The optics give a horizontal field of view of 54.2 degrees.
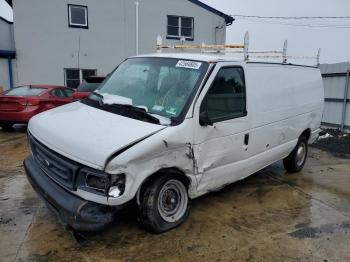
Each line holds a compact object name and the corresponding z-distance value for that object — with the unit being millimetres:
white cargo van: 3205
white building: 15617
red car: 9445
